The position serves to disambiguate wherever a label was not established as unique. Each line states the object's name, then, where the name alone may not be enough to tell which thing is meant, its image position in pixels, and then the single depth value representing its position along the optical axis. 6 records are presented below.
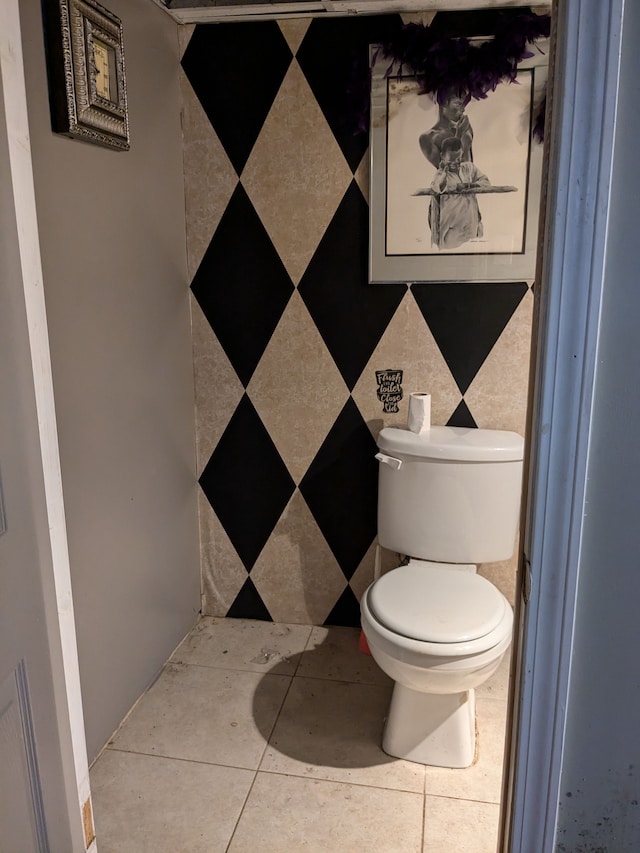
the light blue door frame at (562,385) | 0.67
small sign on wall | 2.25
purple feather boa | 1.94
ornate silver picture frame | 1.45
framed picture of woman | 2.02
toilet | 1.67
